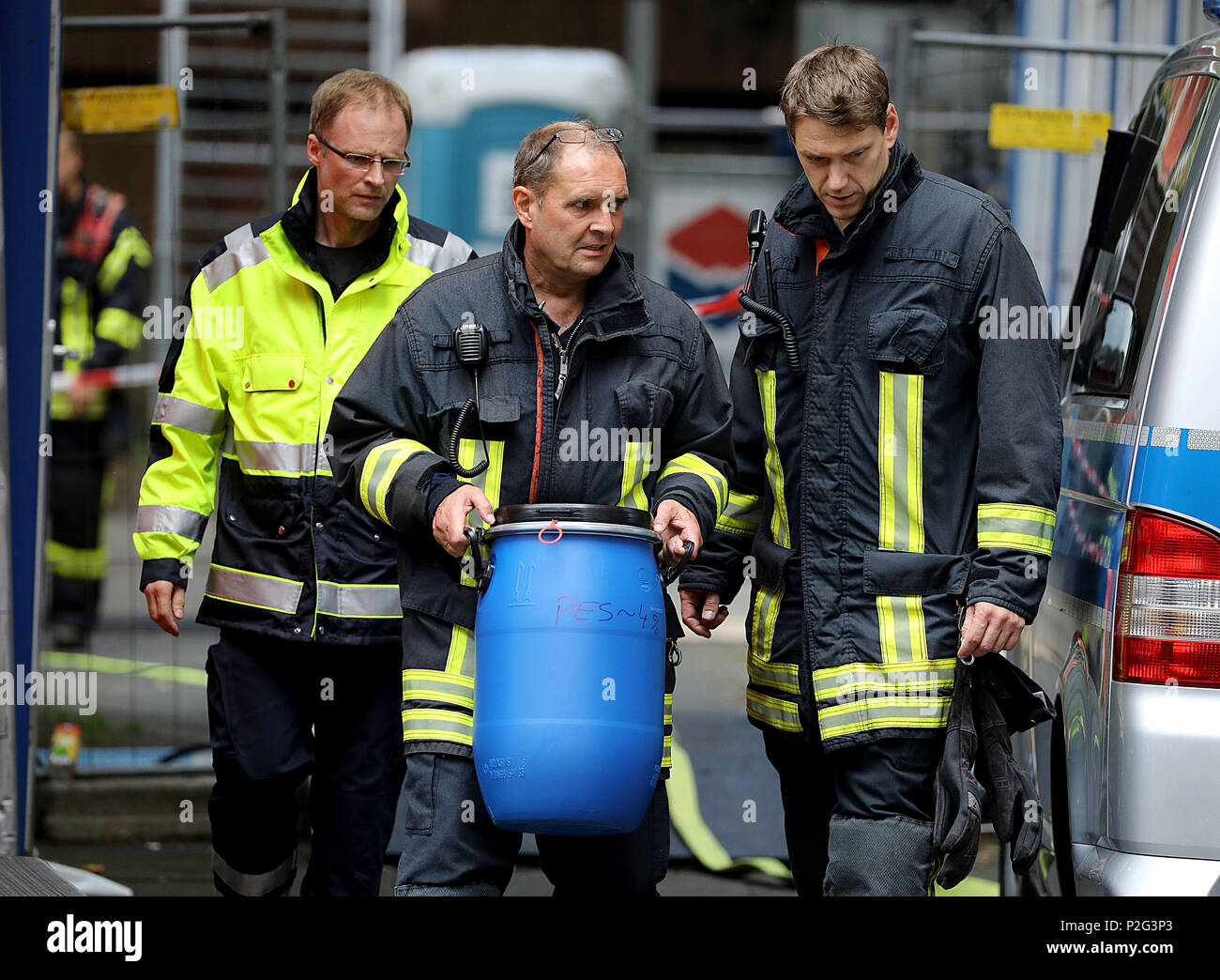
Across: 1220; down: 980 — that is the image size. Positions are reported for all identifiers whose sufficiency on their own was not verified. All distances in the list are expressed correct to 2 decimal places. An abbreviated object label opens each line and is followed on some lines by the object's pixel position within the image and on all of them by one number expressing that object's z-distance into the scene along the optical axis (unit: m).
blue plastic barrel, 6.09
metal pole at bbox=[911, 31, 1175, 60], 12.45
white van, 6.14
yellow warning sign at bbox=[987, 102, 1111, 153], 12.70
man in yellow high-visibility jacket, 8.04
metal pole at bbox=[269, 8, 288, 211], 11.77
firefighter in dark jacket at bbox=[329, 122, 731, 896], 6.62
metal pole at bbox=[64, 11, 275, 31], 11.68
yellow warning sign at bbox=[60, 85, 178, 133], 11.77
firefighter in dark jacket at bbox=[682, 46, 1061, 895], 6.64
